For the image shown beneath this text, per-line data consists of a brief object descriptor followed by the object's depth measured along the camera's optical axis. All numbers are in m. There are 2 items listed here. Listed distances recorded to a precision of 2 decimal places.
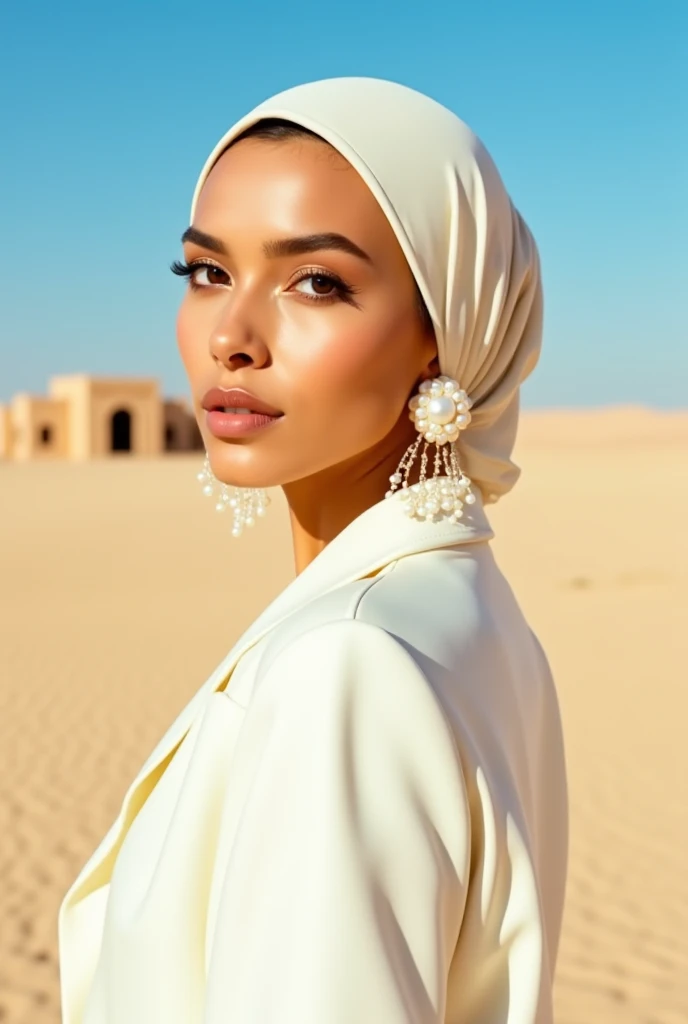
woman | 0.99
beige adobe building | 40.47
